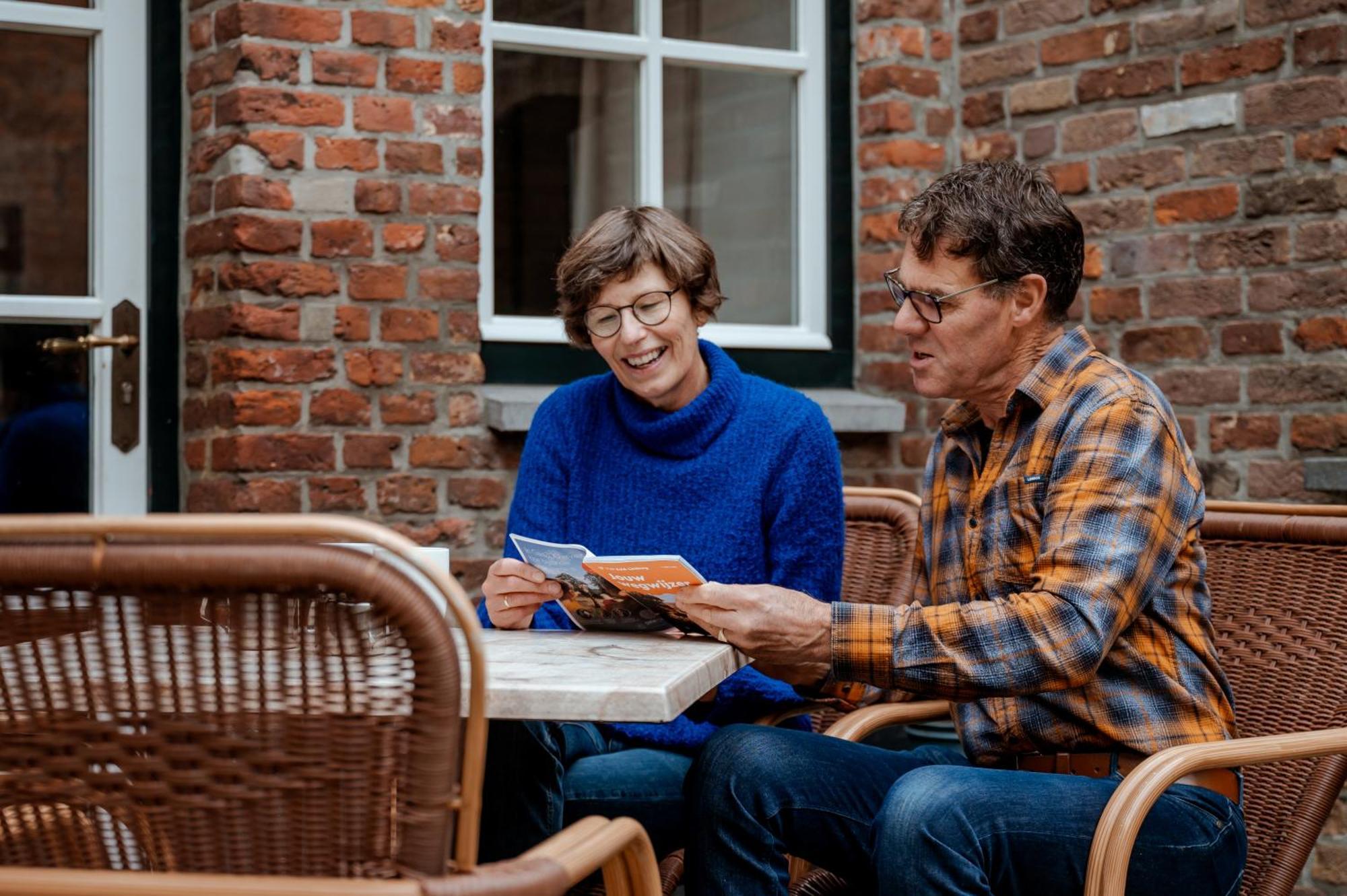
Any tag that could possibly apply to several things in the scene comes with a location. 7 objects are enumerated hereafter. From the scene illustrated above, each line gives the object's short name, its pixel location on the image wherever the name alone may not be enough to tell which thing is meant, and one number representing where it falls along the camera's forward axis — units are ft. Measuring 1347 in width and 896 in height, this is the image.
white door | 11.48
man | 6.12
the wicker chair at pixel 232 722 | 3.90
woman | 7.83
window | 12.84
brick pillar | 11.30
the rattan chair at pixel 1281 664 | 7.13
